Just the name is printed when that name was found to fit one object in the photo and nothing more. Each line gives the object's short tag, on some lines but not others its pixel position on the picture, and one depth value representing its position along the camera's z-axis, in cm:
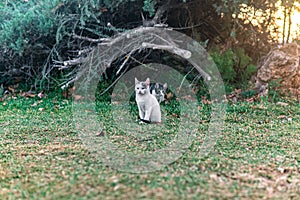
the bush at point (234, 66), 572
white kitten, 371
